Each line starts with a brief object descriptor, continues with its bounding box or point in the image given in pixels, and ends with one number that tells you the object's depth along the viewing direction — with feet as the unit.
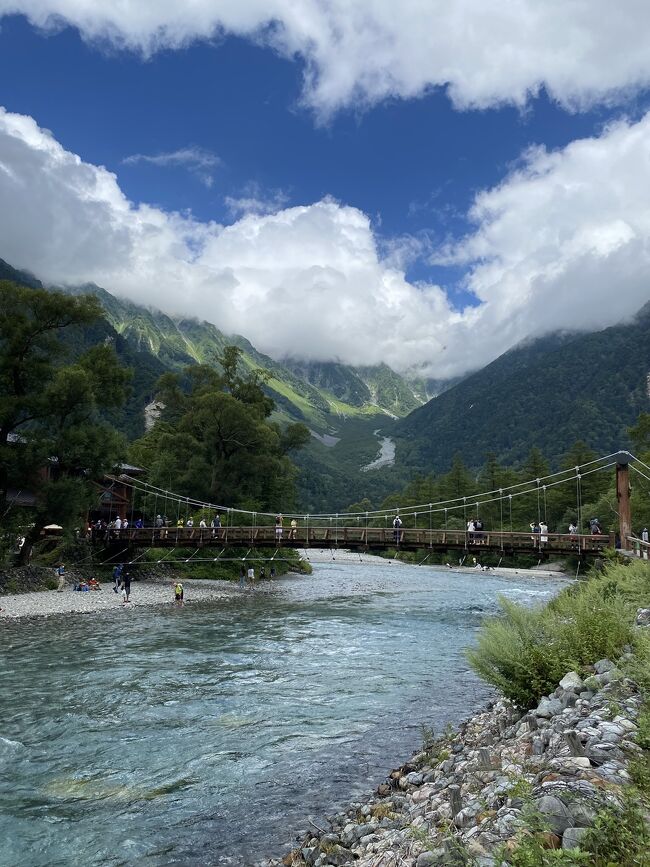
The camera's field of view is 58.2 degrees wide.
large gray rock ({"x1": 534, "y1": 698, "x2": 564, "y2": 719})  23.40
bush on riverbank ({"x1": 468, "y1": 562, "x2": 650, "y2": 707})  27.20
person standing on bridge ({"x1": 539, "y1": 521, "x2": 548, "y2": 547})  98.93
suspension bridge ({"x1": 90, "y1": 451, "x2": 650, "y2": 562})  100.42
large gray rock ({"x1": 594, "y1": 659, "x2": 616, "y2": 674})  25.44
